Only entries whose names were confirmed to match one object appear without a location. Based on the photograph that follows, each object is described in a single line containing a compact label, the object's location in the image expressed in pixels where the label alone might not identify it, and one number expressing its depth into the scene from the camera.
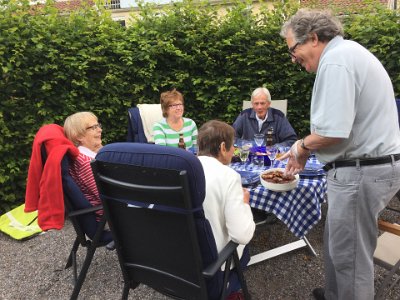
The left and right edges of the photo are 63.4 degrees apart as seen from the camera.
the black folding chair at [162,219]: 1.40
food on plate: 2.05
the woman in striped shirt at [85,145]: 2.37
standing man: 1.52
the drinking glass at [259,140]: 2.84
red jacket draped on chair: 2.10
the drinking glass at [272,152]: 2.69
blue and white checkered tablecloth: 2.02
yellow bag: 3.50
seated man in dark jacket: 3.63
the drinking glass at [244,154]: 2.56
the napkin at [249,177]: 2.15
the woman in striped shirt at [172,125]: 3.50
